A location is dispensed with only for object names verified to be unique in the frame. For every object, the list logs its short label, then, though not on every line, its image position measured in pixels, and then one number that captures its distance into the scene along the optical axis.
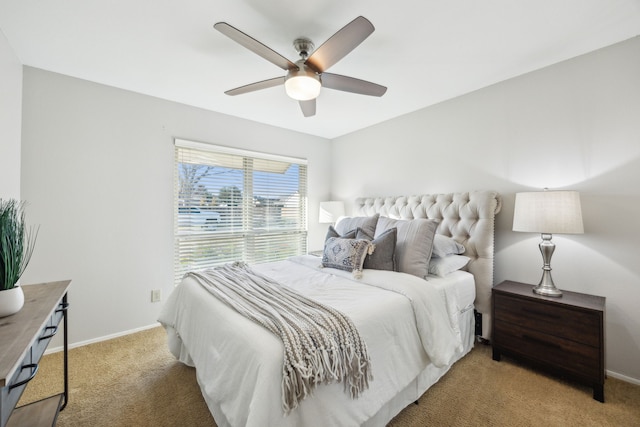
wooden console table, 0.88
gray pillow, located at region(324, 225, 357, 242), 2.52
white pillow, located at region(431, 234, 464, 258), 2.36
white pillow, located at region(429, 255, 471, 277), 2.27
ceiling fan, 1.43
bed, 1.13
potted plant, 1.17
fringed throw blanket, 1.07
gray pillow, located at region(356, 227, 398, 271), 2.22
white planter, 1.17
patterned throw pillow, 2.19
